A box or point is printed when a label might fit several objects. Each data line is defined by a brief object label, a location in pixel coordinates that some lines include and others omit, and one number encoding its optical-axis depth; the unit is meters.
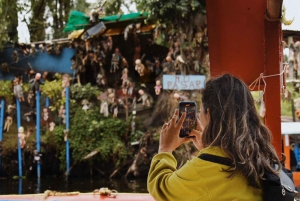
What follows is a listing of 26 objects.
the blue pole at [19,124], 10.05
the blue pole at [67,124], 9.94
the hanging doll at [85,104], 10.17
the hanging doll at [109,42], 10.24
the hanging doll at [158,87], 9.37
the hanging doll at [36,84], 10.06
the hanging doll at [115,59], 10.25
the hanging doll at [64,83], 10.09
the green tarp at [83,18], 9.74
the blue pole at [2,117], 10.30
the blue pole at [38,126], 9.95
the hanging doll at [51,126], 10.21
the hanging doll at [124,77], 9.97
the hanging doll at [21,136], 9.87
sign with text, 8.90
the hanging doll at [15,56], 10.63
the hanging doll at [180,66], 9.07
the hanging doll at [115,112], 10.02
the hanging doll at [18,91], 10.20
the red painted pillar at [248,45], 2.40
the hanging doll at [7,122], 10.36
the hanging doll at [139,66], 9.75
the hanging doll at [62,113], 10.08
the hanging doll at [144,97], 9.88
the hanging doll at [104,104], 10.00
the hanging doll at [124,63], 10.21
